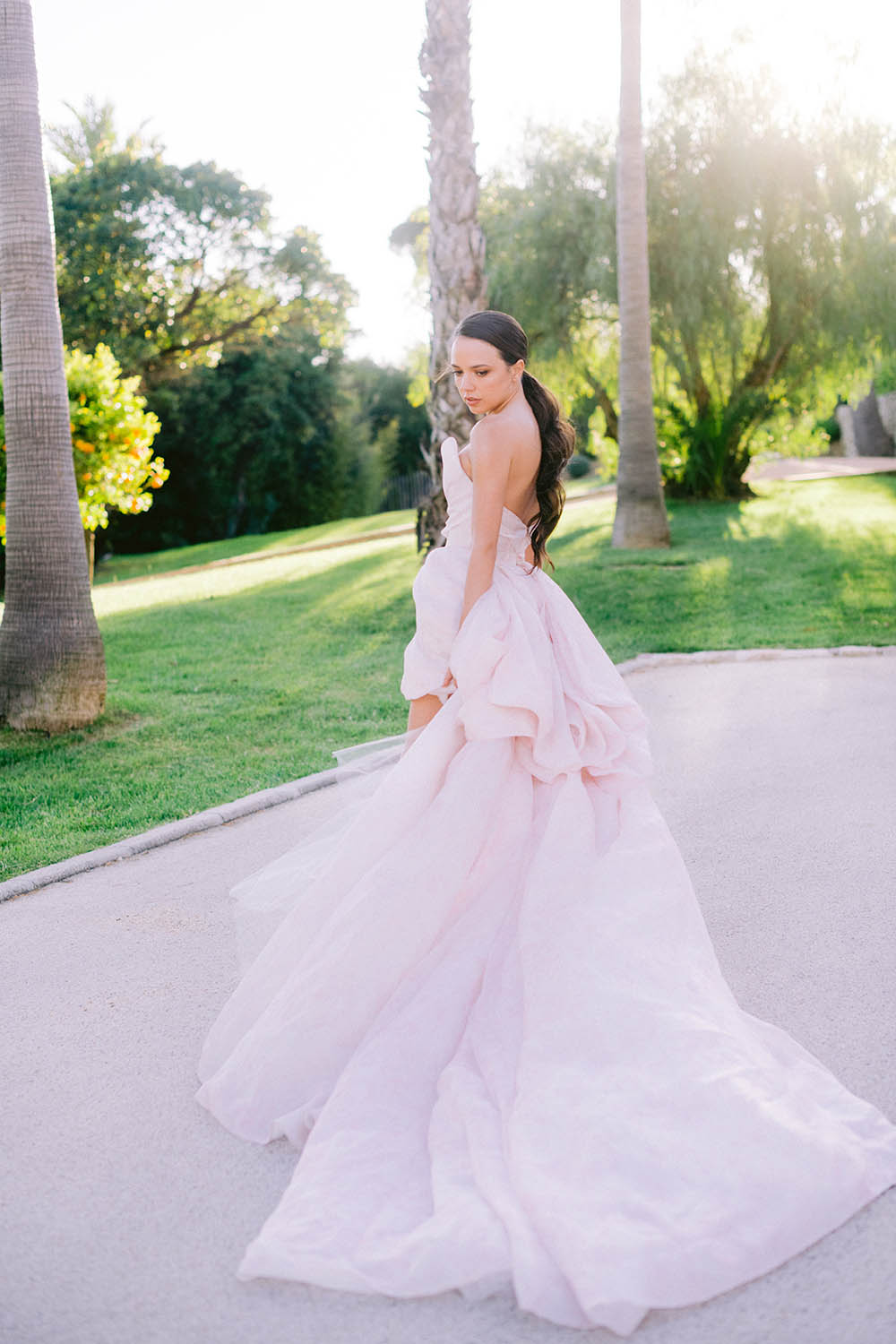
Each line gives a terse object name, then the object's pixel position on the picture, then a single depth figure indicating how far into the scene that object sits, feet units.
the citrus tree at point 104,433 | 42.32
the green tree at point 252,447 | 95.04
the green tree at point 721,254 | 57.77
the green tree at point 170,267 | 81.92
